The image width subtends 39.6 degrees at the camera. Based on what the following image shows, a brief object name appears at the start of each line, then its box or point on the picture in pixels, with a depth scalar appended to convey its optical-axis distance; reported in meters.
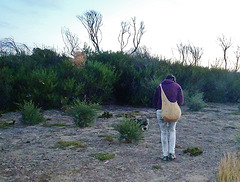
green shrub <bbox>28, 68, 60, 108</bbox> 14.10
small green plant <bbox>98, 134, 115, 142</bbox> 8.79
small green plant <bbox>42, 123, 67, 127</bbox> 10.88
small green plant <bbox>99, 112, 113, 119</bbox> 12.69
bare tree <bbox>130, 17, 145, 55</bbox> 50.16
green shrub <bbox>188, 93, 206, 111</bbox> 15.59
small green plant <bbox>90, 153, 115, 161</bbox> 6.99
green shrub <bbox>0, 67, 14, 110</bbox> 13.67
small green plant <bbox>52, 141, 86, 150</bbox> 7.97
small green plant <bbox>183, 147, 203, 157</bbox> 7.59
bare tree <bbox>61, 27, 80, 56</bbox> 45.66
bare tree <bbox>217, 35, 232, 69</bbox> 43.11
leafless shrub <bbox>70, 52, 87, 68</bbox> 17.21
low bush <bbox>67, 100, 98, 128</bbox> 10.19
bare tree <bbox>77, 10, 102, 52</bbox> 48.97
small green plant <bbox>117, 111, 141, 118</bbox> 13.11
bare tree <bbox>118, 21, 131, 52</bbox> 49.99
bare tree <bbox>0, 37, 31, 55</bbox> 22.33
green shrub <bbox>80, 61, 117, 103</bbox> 15.66
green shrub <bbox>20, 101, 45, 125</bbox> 10.84
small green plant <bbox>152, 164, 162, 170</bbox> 6.54
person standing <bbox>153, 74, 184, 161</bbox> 6.70
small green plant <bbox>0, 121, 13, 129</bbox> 10.50
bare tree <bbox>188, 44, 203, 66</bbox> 49.28
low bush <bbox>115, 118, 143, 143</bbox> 8.38
